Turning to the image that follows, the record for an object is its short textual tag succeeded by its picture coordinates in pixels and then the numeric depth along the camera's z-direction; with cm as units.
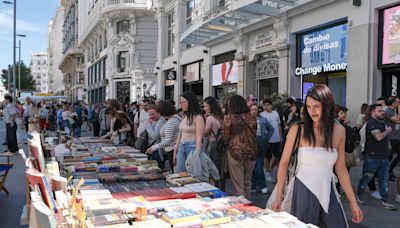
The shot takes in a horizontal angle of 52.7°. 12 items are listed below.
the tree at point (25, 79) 8238
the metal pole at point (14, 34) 3006
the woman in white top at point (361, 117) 975
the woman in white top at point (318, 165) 320
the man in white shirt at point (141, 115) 1037
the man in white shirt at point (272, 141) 882
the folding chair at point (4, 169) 695
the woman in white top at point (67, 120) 1766
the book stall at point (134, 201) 279
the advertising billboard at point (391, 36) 1013
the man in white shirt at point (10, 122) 1355
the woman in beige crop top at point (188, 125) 591
